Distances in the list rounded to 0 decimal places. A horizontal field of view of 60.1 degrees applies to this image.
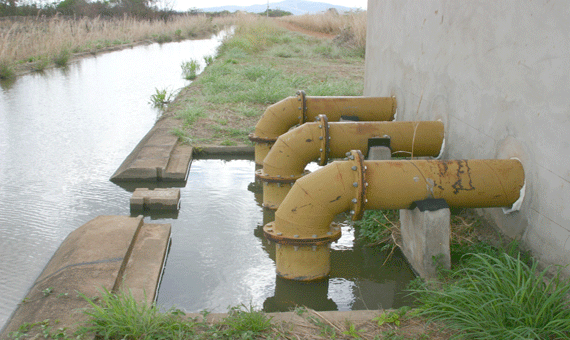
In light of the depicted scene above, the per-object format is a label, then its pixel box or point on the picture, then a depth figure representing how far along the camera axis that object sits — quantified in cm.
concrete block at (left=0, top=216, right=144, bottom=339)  266
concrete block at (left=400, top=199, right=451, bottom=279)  316
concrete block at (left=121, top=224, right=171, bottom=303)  315
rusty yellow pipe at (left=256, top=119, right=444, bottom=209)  431
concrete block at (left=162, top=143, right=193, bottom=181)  558
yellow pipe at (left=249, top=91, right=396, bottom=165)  559
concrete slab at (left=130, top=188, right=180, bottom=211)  468
